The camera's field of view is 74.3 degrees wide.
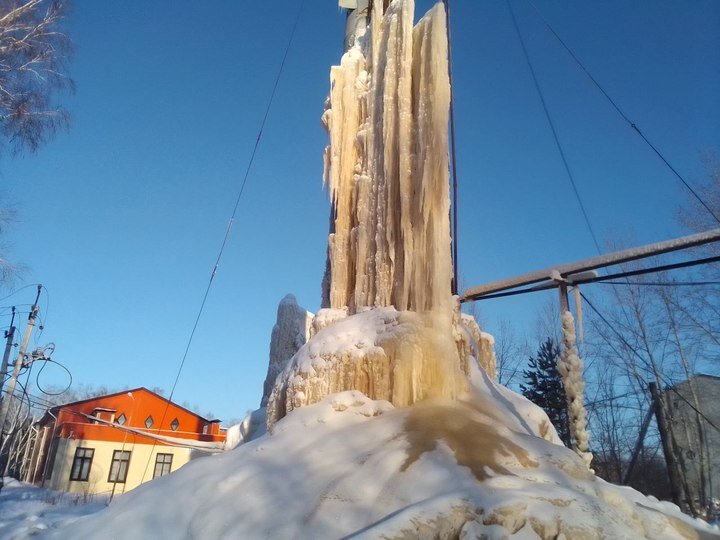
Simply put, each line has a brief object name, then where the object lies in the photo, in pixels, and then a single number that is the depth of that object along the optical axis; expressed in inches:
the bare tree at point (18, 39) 320.2
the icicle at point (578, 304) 245.0
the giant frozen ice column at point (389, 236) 219.9
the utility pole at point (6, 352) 455.8
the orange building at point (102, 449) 776.3
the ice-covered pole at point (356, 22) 404.8
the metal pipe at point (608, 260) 215.0
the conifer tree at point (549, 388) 732.0
